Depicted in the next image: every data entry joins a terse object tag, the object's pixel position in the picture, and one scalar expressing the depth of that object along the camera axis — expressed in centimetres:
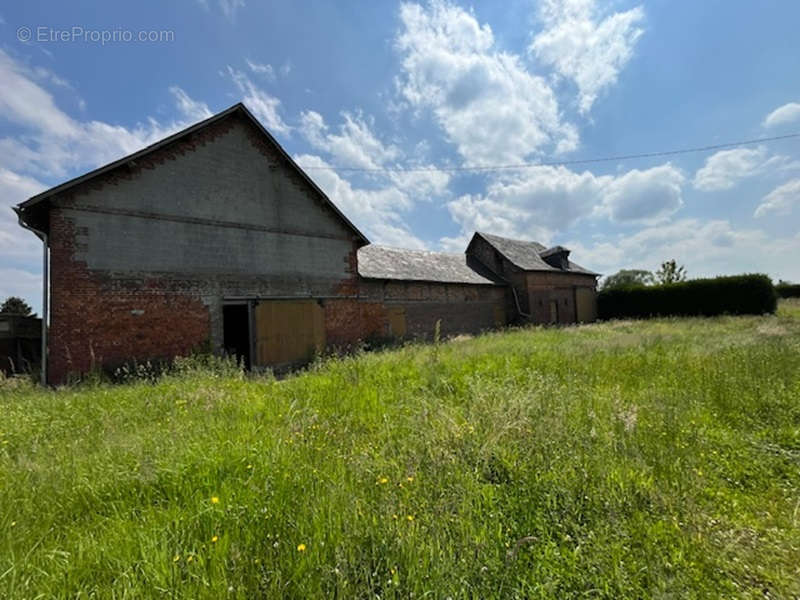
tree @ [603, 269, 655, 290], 6308
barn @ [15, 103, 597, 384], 823
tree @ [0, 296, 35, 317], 2246
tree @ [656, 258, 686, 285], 4625
